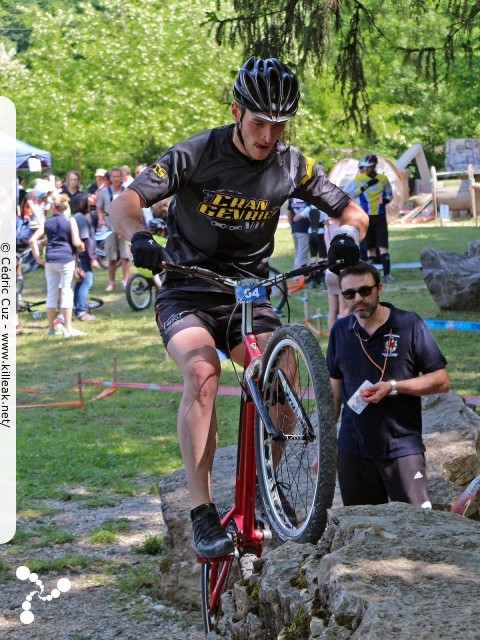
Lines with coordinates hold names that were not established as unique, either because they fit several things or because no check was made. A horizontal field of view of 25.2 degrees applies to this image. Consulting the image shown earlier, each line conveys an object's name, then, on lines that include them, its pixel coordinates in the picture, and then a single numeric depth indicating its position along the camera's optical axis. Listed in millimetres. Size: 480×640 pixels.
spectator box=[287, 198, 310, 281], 18047
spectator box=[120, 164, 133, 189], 19250
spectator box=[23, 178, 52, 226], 19500
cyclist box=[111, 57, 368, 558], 4289
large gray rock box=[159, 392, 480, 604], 5625
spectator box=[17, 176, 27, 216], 20825
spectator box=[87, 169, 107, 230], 21297
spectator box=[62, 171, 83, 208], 18766
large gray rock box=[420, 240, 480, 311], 14898
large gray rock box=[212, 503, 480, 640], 2707
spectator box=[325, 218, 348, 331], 11727
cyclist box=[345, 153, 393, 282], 17062
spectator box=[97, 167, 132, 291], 18484
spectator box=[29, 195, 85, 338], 14680
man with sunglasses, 4898
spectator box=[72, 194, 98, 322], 15414
